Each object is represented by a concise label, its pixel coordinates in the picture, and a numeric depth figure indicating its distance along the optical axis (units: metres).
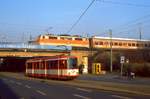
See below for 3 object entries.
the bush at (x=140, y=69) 33.97
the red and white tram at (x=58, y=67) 23.53
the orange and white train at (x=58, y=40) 53.59
